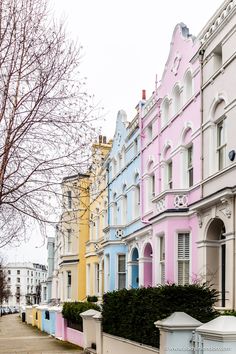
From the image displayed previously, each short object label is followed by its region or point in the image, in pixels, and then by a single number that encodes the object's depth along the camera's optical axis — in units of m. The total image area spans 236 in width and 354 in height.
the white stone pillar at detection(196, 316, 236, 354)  8.79
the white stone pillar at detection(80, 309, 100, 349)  20.33
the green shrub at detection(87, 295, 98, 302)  31.20
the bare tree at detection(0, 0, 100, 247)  12.50
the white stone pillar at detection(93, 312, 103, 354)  17.95
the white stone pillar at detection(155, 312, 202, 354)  10.65
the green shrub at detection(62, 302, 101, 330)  24.11
